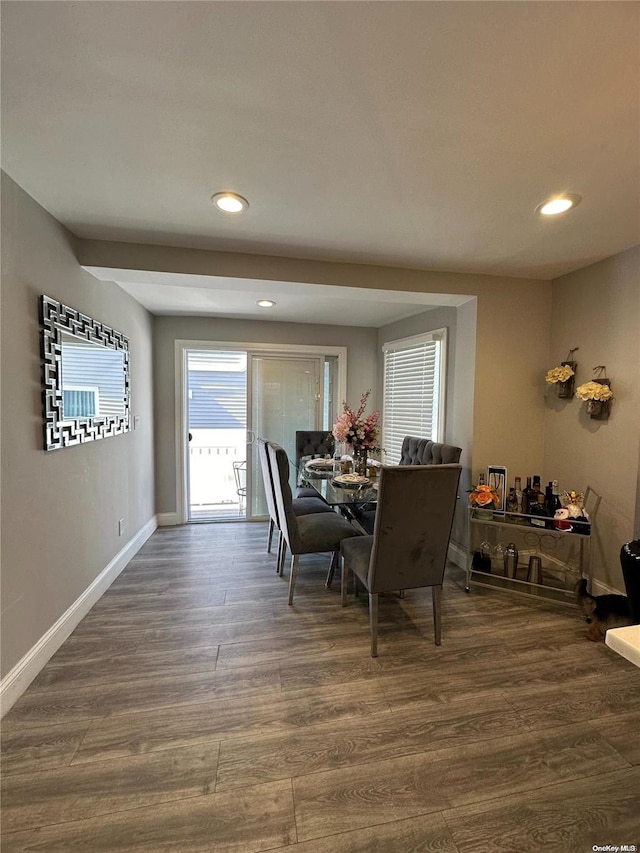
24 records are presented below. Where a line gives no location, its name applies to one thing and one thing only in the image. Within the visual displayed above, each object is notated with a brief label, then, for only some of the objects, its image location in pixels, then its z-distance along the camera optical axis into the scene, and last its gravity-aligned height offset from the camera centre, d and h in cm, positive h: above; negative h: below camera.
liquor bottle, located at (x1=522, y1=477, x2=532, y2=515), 267 -68
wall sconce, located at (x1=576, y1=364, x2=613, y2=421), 246 +9
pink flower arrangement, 299 -22
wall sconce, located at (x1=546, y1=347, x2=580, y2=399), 274 +24
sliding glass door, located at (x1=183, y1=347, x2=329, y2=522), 443 -16
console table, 258 -120
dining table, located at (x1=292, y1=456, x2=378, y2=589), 252 -66
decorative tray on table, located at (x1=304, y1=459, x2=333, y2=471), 345 -60
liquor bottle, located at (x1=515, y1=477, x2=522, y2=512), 272 -64
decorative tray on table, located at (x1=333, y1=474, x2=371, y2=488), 284 -62
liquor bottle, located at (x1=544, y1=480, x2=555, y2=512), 261 -65
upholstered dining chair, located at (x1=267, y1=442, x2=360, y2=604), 248 -91
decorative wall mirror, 192 +14
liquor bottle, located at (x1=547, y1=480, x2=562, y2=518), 259 -67
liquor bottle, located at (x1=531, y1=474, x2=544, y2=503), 264 -60
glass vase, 310 -51
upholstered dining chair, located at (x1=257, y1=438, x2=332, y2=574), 288 -95
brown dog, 214 -124
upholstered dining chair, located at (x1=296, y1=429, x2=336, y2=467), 416 -47
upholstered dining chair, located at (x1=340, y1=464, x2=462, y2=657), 194 -72
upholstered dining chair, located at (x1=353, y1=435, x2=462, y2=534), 294 -45
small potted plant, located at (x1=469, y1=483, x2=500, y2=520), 265 -70
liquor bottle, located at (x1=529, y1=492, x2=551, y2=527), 253 -76
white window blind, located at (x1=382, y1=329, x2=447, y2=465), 353 +16
